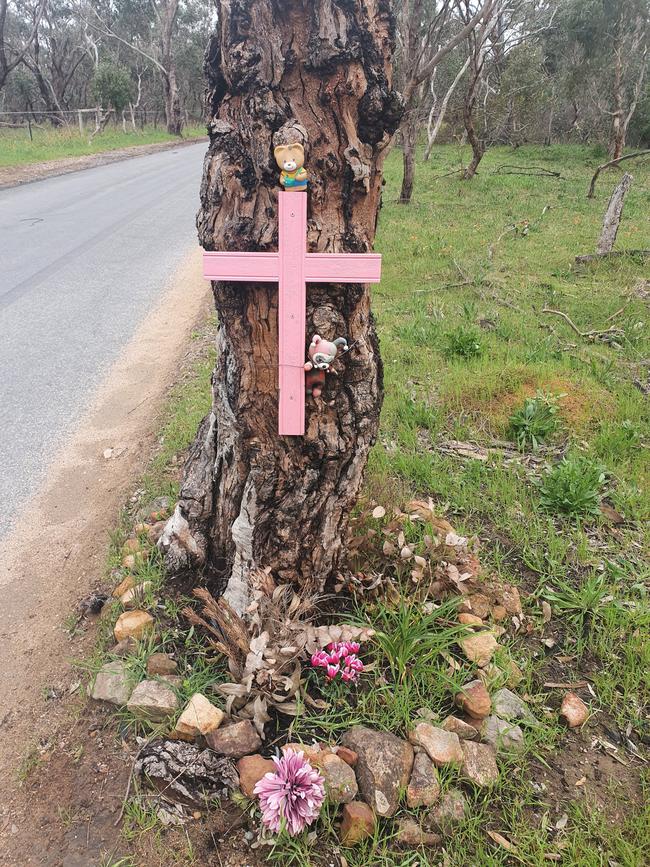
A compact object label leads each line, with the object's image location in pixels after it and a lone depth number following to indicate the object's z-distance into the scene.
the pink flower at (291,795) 1.69
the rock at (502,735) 2.02
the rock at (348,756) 1.89
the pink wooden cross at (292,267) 1.80
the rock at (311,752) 1.86
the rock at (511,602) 2.57
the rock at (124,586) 2.64
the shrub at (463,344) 4.83
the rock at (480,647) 2.26
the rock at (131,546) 2.87
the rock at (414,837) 1.76
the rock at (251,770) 1.83
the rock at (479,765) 1.90
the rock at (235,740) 1.92
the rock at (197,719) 1.96
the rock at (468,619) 2.36
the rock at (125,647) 2.32
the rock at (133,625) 2.38
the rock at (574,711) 2.12
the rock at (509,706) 2.11
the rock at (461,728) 2.02
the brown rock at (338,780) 1.80
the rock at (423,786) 1.84
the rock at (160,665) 2.21
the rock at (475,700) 2.06
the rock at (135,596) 2.53
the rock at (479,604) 2.48
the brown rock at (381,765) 1.82
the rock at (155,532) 2.91
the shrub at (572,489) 3.17
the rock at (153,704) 2.04
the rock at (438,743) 1.91
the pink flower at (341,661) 2.09
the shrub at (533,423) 3.84
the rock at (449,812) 1.80
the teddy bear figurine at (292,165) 1.72
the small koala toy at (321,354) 1.94
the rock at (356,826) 1.74
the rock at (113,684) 2.17
